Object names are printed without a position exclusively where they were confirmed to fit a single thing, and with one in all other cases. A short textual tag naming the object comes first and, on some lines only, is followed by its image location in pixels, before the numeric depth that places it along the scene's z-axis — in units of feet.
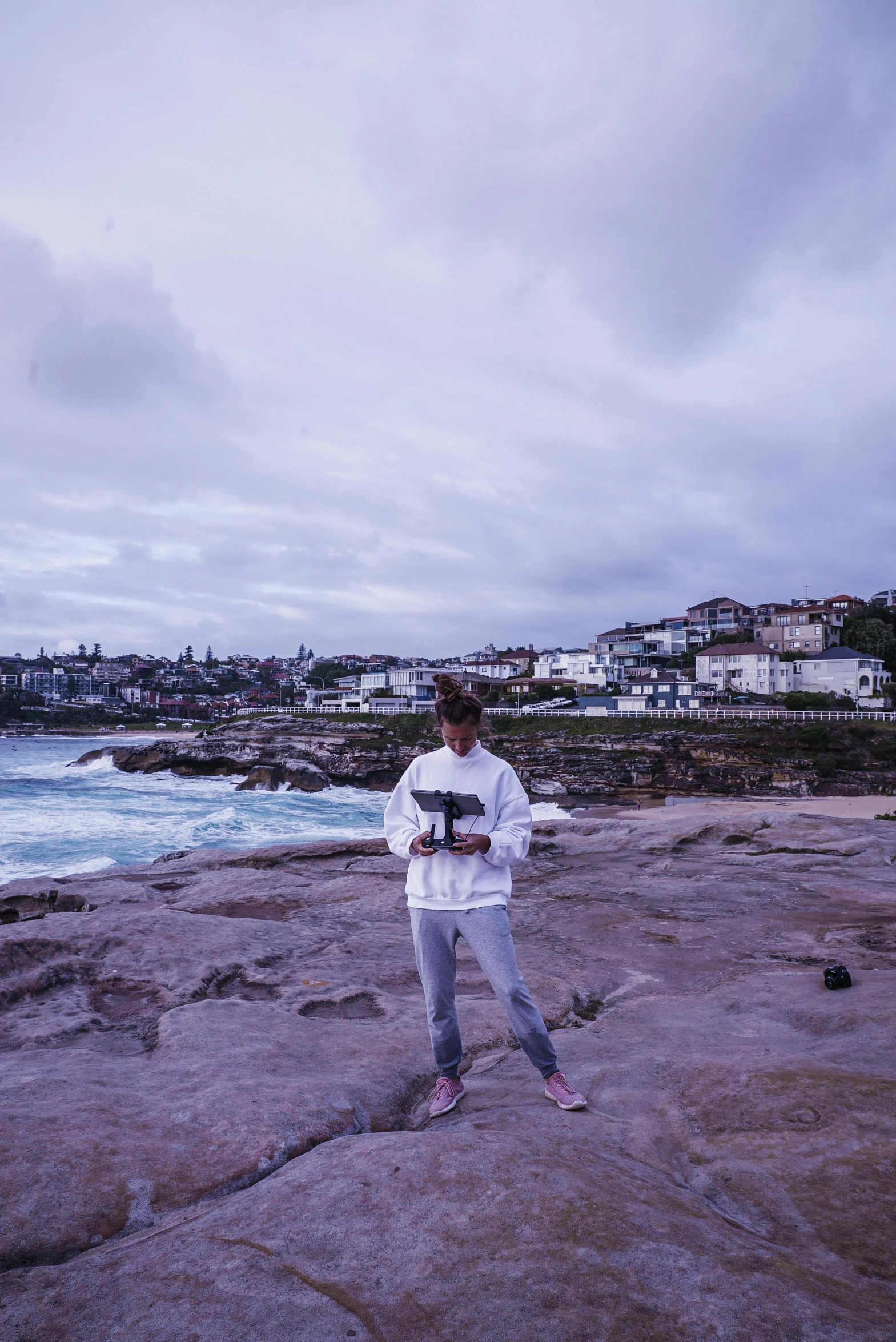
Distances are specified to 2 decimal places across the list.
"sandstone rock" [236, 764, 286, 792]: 146.30
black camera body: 18.26
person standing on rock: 12.32
